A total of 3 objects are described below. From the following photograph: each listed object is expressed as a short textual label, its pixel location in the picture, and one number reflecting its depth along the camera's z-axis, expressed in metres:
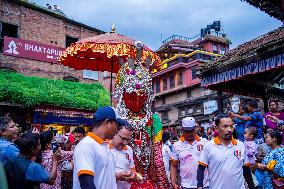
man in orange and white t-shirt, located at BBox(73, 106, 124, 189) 3.40
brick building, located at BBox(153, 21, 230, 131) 41.10
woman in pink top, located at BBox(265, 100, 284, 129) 7.93
